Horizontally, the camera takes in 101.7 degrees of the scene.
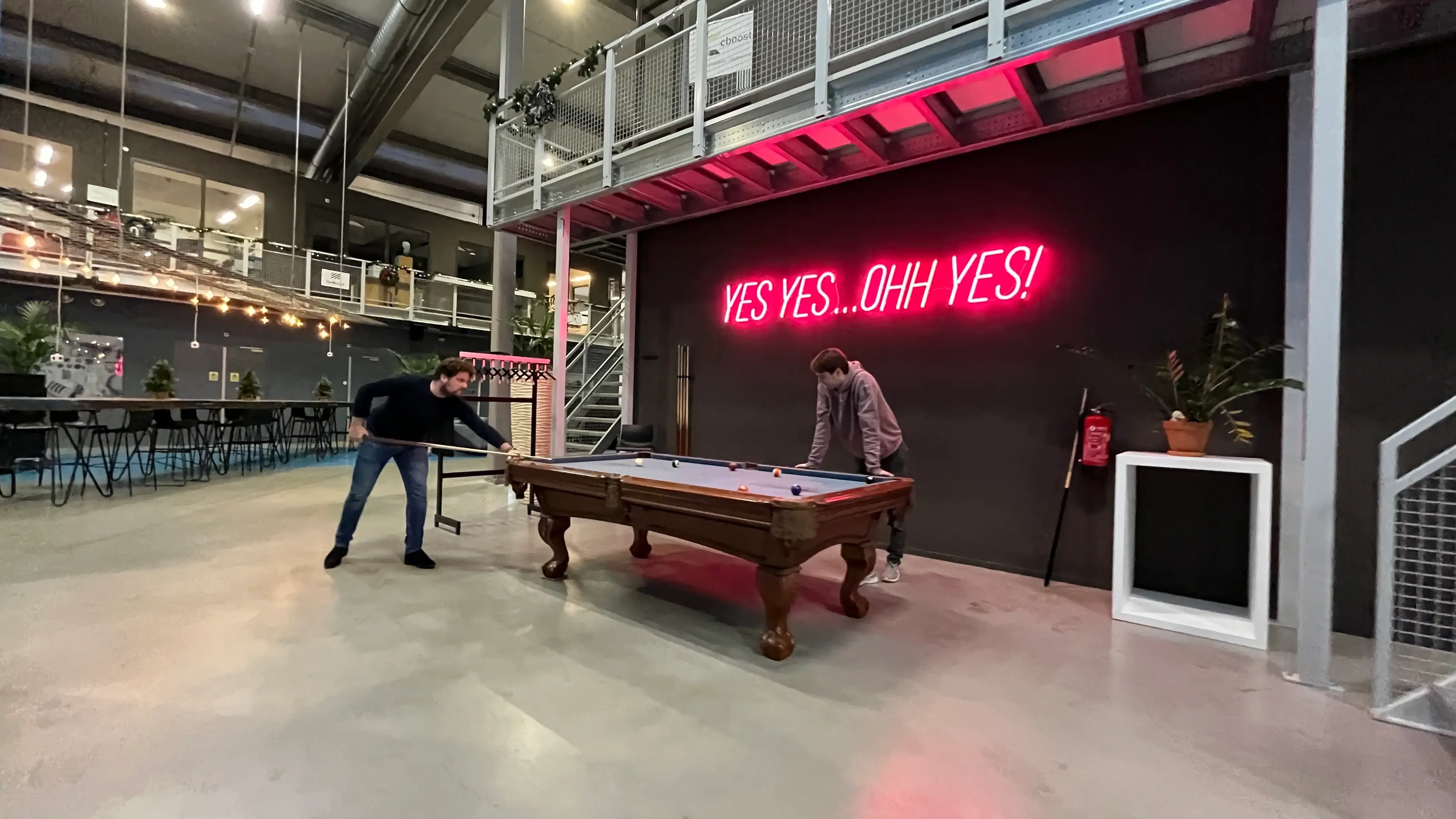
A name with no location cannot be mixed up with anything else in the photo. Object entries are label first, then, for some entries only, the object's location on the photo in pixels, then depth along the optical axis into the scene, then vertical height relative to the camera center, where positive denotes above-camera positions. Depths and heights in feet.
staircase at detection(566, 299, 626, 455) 27.27 +0.42
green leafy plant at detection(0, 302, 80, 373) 25.91 +1.91
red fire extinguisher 13.93 -0.46
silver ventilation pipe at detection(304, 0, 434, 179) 25.89 +17.04
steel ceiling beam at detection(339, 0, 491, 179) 25.84 +16.88
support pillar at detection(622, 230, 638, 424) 25.75 +2.41
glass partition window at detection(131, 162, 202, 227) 41.57 +14.49
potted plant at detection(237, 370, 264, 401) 34.01 +0.42
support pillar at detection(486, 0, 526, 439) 27.48 +7.28
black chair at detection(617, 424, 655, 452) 23.52 -1.23
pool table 9.52 -1.81
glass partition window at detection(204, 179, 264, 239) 44.39 +14.08
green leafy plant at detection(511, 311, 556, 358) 31.32 +3.44
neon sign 16.12 +3.89
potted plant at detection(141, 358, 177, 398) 27.68 +0.50
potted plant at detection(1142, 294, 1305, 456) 12.05 +0.79
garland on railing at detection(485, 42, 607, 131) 20.54 +10.86
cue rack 23.50 +0.12
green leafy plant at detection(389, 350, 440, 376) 36.50 +2.25
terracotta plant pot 12.15 -0.31
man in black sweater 14.64 -0.66
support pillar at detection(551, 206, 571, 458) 22.18 +1.87
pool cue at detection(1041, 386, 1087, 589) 14.17 -1.79
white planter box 11.12 -3.22
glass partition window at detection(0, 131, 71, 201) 34.40 +13.70
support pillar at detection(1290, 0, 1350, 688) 9.34 +1.28
